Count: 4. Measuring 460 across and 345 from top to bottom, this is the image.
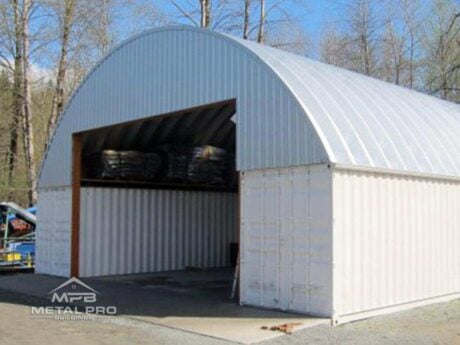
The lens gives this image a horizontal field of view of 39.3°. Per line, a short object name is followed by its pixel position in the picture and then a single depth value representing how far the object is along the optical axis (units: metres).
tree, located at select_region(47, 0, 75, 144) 32.72
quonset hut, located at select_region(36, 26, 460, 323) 10.88
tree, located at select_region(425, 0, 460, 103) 31.31
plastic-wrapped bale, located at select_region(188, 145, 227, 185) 19.50
